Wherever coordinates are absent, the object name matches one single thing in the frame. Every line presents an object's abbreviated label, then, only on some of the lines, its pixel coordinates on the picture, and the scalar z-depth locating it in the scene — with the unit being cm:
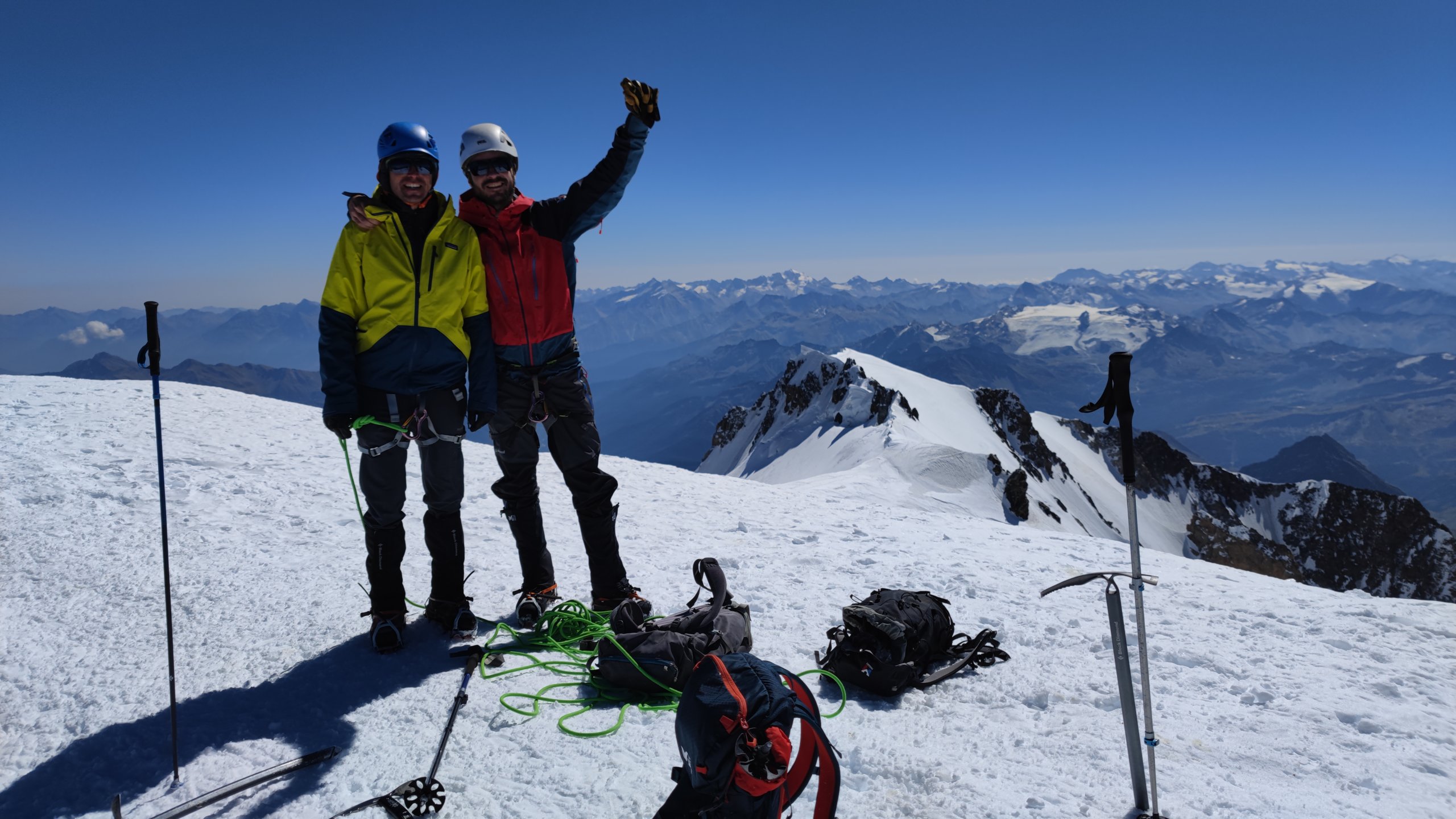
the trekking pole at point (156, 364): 348
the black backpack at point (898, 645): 489
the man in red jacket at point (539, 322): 519
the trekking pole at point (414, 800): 338
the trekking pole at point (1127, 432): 298
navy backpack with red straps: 296
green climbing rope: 444
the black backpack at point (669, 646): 460
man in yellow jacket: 468
